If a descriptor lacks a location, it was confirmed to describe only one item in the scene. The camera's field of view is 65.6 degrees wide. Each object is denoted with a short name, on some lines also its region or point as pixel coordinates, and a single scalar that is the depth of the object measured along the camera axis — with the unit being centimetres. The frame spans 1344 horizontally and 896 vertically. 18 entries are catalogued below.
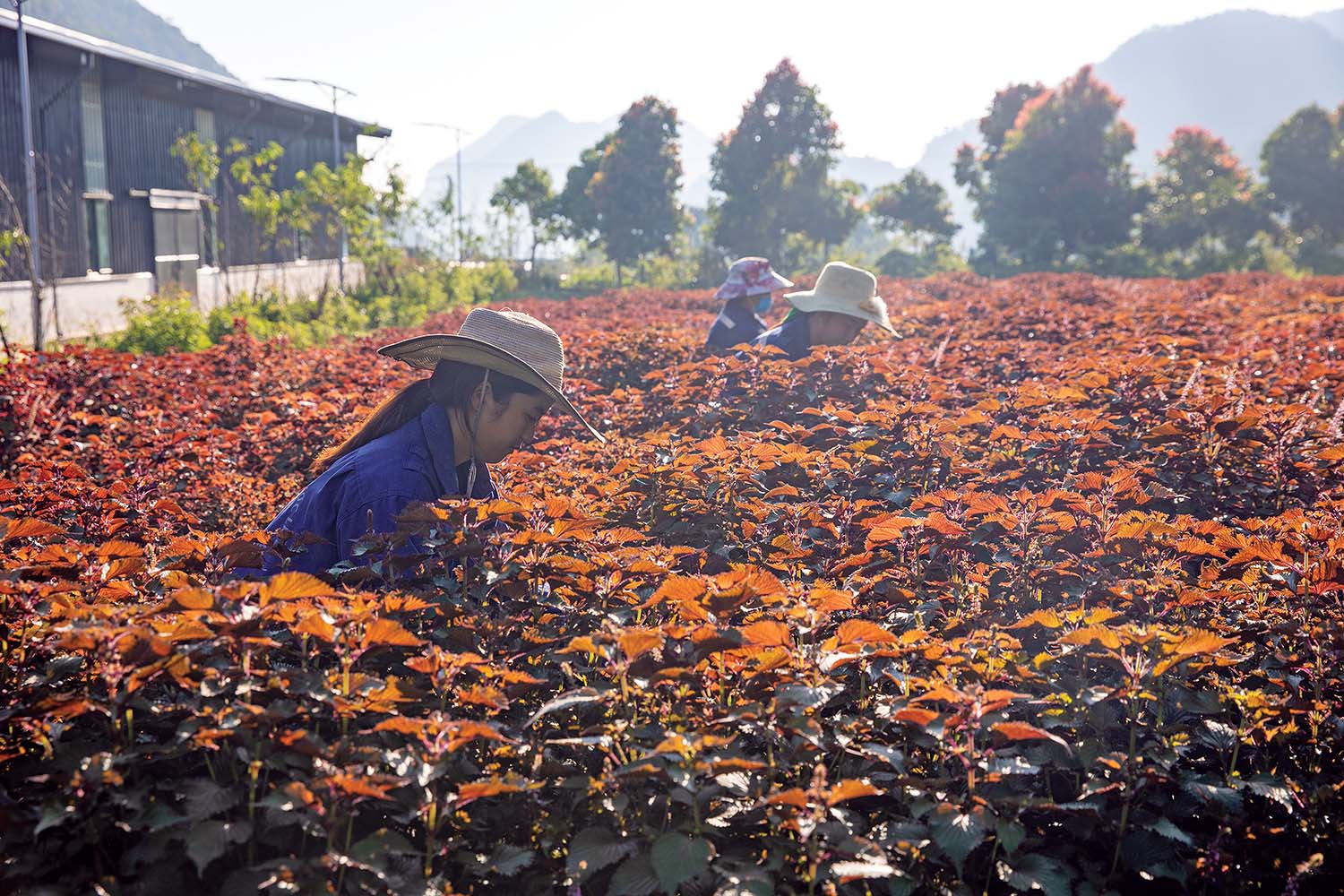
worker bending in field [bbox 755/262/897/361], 648
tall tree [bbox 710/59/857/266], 3344
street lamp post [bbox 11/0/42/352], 1125
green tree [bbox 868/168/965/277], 3766
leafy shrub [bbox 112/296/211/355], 1160
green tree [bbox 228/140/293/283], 1880
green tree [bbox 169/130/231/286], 1859
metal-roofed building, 1895
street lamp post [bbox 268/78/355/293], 2566
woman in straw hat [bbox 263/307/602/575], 282
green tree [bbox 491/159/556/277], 3794
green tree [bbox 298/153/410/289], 1975
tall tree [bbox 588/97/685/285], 3647
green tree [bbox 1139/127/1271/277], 3112
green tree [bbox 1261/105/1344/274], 3206
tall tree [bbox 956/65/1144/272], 3184
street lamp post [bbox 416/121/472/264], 3022
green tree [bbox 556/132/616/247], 3778
